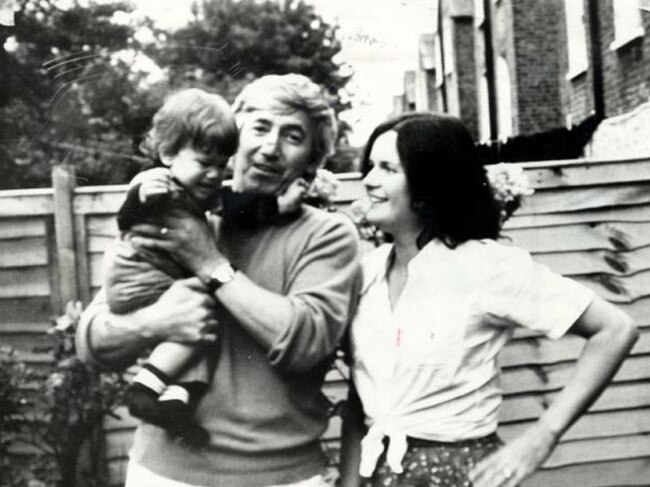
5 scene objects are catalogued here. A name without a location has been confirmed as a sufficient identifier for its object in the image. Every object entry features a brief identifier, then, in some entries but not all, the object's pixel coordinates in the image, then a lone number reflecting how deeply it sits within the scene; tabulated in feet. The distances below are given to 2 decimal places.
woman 3.69
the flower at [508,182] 5.45
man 3.52
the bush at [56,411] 5.96
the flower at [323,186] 5.22
